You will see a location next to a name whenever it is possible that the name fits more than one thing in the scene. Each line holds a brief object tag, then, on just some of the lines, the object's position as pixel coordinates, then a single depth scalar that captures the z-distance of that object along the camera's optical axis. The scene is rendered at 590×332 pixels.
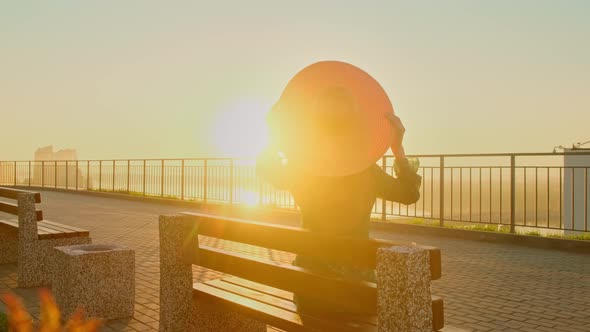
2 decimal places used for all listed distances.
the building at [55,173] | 31.28
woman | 3.09
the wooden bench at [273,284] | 2.76
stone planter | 5.85
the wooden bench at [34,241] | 7.38
